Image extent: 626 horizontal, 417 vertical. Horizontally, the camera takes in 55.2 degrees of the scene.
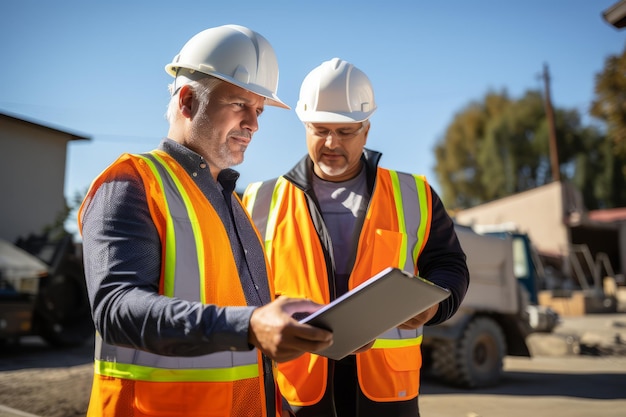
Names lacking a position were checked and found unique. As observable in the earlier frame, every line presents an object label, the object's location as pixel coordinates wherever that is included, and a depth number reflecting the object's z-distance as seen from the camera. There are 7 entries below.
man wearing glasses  2.49
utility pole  30.88
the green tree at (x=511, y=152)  40.00
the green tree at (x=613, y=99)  20.83
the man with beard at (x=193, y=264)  1.29
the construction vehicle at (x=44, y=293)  9.35
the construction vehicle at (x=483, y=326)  7.45
